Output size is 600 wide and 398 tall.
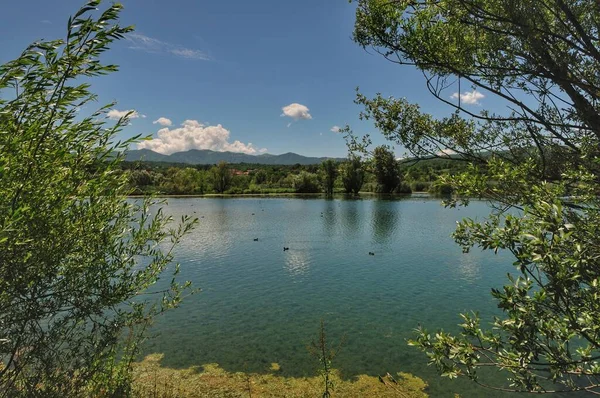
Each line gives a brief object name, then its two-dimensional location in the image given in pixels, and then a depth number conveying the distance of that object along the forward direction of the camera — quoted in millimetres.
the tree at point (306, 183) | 122112
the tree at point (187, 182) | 122438
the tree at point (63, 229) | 4141
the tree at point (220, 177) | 126688
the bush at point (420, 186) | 117162
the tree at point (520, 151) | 3428
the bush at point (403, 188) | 107938
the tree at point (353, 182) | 108325
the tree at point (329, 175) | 115812
